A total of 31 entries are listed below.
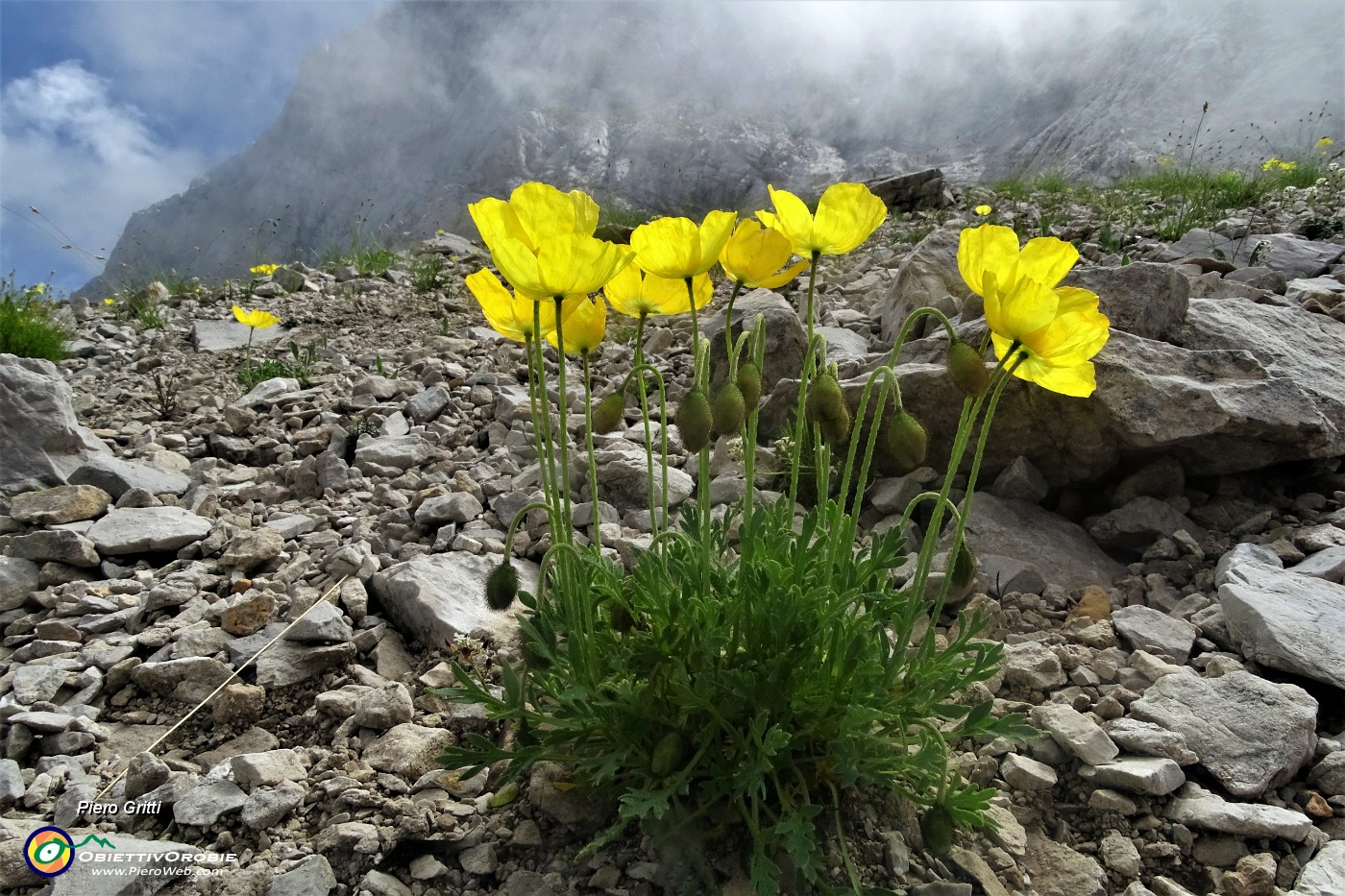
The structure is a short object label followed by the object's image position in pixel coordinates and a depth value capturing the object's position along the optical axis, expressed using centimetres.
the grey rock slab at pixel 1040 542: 46
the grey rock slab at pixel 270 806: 31
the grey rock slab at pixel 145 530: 50
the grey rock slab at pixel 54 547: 49
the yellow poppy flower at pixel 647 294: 32
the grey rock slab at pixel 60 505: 53
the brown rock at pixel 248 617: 43
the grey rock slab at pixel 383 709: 36
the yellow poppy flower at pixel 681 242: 29
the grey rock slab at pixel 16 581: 46
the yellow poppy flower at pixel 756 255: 30
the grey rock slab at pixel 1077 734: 32
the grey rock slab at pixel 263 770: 32
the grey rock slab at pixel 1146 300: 55
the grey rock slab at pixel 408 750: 34
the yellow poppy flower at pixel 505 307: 31
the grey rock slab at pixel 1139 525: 48
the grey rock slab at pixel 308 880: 28
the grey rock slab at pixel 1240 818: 29
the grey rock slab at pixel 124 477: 58
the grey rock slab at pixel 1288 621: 36
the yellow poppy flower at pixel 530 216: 26
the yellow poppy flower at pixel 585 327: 31
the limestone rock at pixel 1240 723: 32
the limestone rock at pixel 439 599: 42
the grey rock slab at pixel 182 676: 40
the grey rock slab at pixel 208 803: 31
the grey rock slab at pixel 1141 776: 31
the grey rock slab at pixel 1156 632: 38
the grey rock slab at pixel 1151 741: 32
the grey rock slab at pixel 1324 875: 27
